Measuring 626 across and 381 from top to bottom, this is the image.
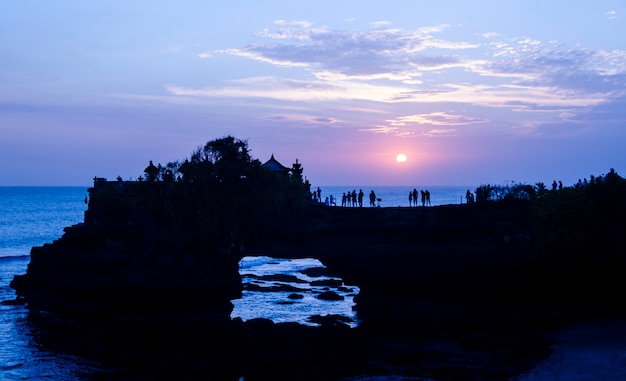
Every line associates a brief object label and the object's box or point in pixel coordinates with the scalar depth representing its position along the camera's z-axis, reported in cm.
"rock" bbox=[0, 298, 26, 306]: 5444
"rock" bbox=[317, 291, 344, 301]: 5706
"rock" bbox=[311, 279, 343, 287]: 6644
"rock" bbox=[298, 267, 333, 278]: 7568
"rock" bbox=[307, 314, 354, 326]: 4433
